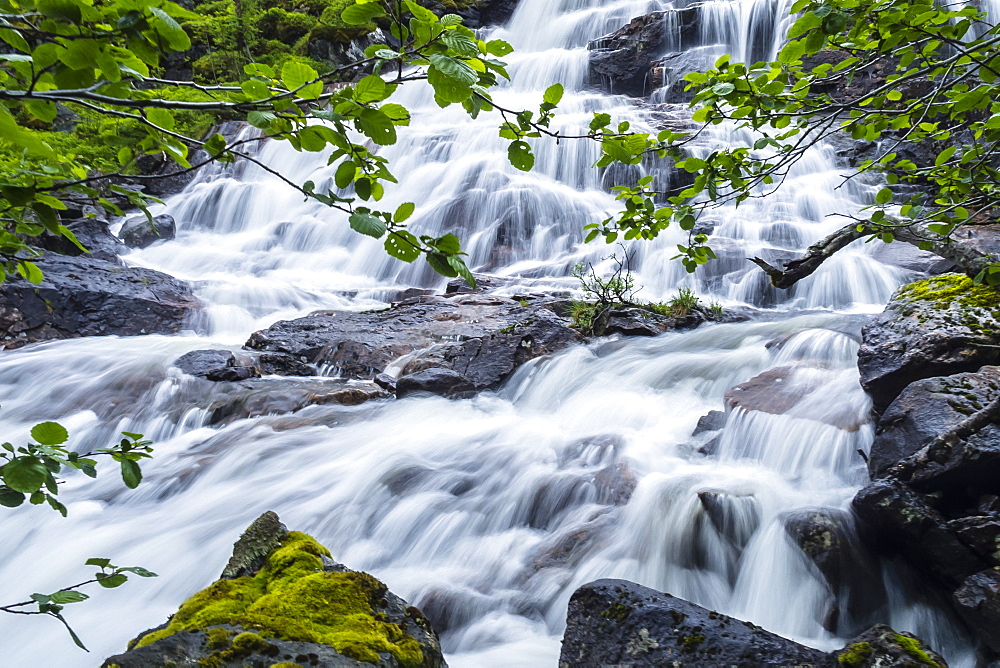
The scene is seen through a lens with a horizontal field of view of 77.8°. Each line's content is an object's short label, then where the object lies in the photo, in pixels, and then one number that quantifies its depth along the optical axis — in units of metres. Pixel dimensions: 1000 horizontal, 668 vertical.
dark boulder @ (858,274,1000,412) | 3.91
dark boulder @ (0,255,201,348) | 8.48
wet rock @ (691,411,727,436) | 4.95
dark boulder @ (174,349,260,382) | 6.84
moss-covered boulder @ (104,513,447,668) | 1.96
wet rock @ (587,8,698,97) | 17.48
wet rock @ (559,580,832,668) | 2.25
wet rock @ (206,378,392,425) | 6.18
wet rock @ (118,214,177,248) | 12.80
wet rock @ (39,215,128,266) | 10.23
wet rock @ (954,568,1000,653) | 2.59
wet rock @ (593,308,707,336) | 7.62
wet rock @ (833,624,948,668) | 2.16
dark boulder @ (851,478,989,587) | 2.88
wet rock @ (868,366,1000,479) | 3.27
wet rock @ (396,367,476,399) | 6.45
